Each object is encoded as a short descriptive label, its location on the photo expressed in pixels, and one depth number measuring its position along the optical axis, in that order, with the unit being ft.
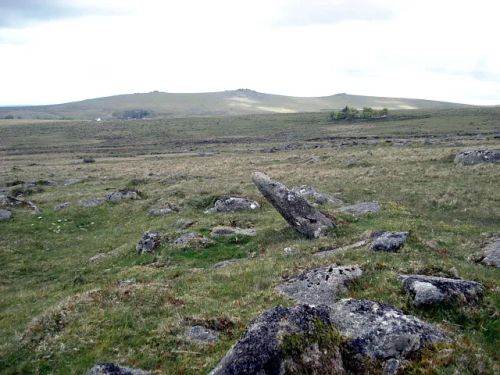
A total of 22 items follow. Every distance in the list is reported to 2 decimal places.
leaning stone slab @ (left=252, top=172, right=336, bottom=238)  75.56
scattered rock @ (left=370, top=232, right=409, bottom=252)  59.77
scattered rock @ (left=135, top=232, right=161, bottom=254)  78.89
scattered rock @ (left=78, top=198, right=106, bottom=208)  127.75
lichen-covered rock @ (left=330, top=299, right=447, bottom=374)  30.30
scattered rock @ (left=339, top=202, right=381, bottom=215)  92.12
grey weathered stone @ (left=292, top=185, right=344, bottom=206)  108.27
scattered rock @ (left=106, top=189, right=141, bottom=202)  131.95
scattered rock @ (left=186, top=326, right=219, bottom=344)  38.65
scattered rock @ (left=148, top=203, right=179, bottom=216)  112.57
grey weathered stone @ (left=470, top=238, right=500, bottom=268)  57.67
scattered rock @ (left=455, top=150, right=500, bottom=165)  151.43
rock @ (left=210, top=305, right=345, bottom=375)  27.37
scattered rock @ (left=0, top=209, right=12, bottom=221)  115.19
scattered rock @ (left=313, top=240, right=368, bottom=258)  61.80
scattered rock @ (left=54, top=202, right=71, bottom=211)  126.72
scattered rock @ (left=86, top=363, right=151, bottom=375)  30.73
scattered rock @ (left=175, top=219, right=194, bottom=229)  91.18
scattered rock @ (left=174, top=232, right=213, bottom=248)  77.30
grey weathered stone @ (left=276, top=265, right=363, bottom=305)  44.71
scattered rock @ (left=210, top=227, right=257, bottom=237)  81.56
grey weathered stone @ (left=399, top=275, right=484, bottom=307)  39.45
